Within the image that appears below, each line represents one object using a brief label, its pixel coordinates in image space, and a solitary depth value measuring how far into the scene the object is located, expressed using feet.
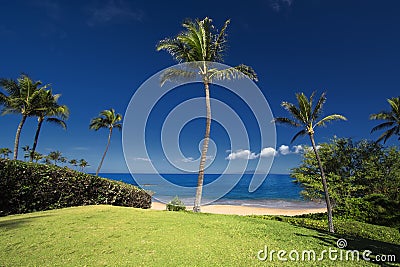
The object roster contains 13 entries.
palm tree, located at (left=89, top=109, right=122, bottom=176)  115.55
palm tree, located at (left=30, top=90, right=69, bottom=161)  63.72
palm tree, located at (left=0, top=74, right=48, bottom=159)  59.36
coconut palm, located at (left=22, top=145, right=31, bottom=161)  263.90
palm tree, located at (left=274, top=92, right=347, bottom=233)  46.60
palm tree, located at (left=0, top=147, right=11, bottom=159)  243.29
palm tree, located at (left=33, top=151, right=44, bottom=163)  238.64
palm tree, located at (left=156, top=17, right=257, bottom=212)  43.42
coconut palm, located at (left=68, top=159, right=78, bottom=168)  316.31
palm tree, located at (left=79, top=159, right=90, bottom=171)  311.27
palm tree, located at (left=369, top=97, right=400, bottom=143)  67.82
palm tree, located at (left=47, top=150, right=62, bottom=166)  302.66
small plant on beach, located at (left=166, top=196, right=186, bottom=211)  40.70
